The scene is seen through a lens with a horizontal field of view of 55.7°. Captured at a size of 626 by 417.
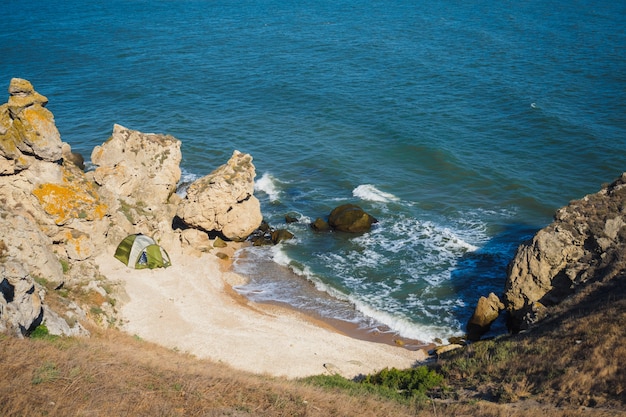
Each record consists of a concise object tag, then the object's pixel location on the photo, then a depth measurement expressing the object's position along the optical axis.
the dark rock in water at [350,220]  40.44
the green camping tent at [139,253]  32.56
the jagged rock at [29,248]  25.42
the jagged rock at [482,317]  30.36
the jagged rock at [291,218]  41.99
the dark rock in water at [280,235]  39.44
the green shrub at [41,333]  20.88
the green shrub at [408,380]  21.59
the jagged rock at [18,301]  19.47
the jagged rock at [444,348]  28.46
